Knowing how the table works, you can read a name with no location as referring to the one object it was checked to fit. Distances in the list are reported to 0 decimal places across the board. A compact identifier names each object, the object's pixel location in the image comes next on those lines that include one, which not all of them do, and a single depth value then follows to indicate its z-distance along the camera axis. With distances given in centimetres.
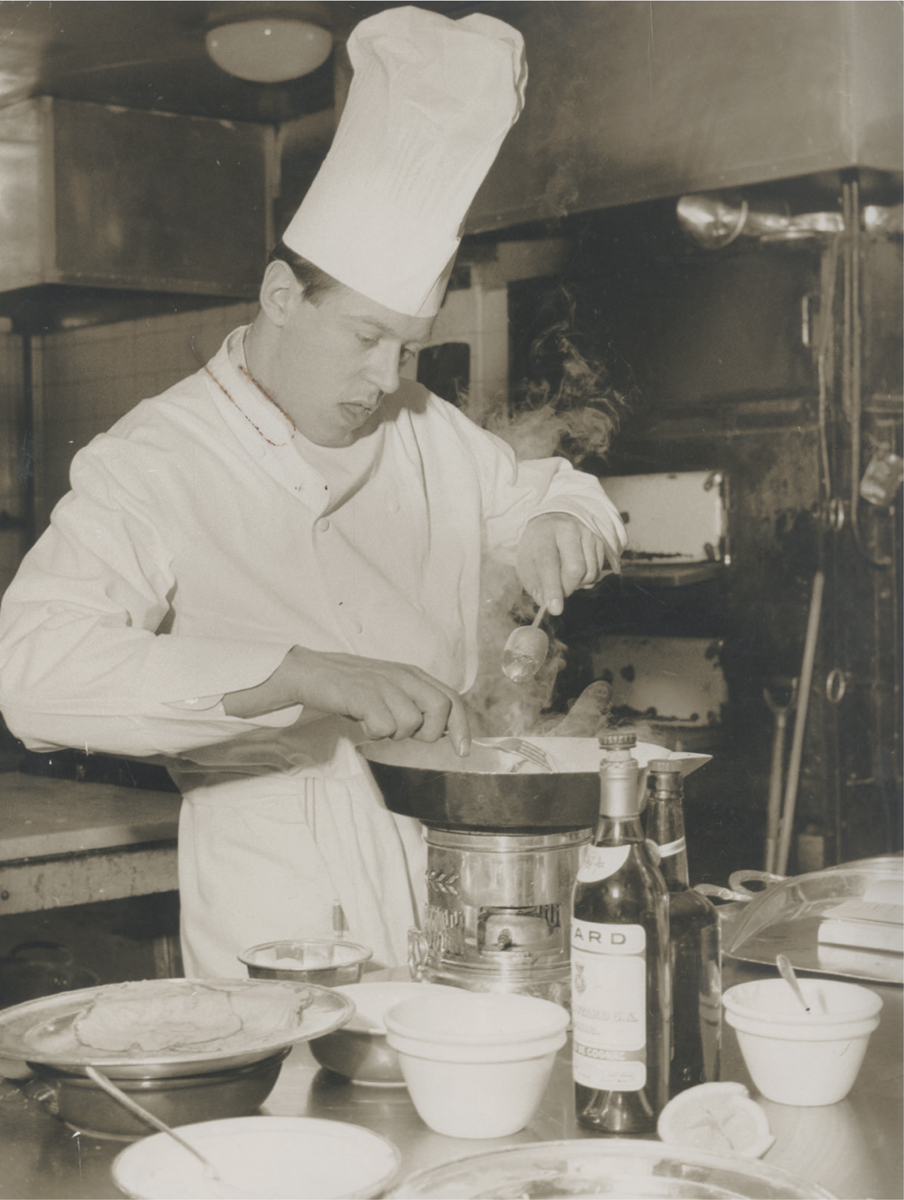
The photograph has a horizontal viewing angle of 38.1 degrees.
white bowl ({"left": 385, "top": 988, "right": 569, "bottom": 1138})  97
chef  194
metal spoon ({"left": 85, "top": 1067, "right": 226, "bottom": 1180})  88
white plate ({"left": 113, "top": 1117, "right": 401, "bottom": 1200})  87
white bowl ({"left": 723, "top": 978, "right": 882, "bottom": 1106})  107
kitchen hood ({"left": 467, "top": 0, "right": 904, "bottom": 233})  315
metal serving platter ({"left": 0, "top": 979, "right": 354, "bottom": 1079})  98
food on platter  104
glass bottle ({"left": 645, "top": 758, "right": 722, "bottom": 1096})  107
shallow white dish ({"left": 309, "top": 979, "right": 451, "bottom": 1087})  112
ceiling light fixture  367
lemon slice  97
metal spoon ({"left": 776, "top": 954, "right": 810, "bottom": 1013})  110
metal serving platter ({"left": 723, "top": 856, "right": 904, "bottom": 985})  153
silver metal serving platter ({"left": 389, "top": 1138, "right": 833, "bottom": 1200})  86
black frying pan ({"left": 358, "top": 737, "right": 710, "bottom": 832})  126
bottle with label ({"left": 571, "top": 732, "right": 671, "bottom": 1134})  100
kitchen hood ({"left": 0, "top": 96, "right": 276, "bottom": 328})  383
